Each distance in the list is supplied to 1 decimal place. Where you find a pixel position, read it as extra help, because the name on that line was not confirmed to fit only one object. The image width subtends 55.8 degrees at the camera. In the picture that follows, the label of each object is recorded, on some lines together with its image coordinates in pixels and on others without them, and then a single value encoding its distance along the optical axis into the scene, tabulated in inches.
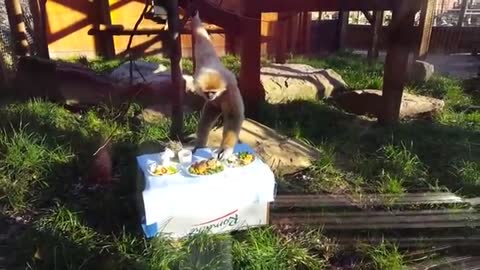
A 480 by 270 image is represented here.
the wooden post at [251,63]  157.2
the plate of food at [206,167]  91.0
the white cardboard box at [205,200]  87.4
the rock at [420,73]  249.8
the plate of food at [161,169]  91.3
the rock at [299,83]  213.3
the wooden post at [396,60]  163.0
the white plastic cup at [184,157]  96.7
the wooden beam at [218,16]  124.9
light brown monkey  79.4
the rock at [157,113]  170.6
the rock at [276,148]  134.4
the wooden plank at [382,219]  109.8
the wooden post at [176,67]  115.1
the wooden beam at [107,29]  292.6
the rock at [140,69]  205.5
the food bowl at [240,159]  95.0
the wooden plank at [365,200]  117.8
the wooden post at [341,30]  331.7
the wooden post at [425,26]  243.8
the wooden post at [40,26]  229.6
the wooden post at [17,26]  224.2
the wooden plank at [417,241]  104.6
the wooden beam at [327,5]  155.9
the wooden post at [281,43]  244.3
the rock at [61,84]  193.2
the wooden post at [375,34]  305.9
